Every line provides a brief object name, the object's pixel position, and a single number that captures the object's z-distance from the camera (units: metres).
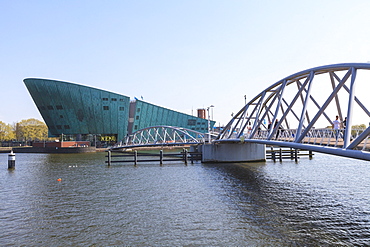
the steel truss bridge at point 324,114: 12.75
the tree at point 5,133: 130.80
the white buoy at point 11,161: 41.65
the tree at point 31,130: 132.50
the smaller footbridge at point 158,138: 55.99
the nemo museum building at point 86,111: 93.75
